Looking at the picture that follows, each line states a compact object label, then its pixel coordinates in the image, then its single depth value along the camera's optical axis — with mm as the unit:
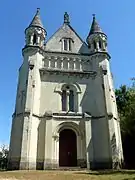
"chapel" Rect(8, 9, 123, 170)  22094
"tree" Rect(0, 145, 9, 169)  72388
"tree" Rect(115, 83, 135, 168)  22430
